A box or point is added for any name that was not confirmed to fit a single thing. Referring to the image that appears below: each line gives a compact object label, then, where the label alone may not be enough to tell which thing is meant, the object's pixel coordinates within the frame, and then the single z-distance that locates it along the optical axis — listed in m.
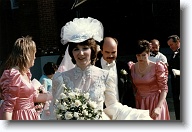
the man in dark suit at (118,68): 4.10
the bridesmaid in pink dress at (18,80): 3.82
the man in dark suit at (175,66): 4.31
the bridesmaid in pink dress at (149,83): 4.15
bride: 3.67
